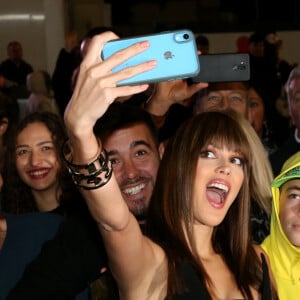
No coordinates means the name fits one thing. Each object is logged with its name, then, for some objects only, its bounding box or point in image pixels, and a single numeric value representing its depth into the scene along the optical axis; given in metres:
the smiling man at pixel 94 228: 2.87
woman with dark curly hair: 4.83
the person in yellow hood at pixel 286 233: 3.54
